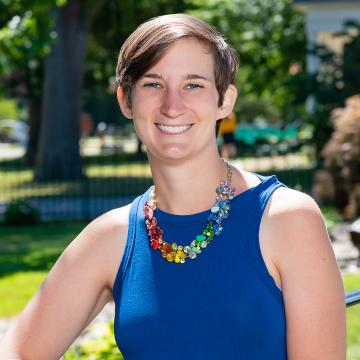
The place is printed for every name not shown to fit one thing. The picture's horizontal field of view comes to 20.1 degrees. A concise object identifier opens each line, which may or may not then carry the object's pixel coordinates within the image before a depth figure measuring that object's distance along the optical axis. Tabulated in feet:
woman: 7.29
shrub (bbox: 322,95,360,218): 43.86
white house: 78.43
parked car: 192.69
